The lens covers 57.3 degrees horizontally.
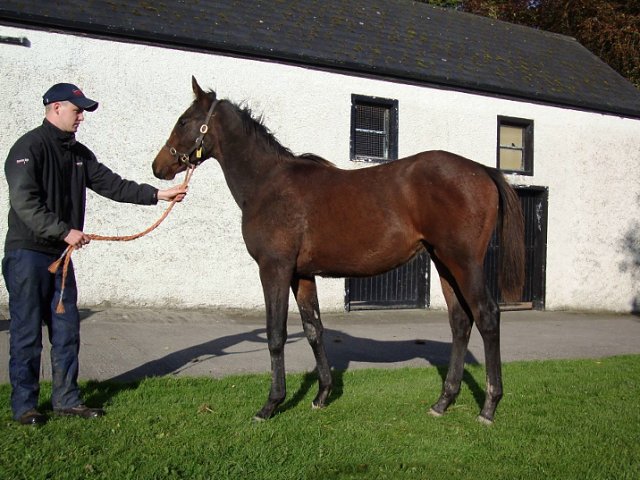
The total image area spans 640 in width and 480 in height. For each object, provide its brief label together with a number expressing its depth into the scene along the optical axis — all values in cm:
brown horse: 471
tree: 2014
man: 417
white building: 1027
